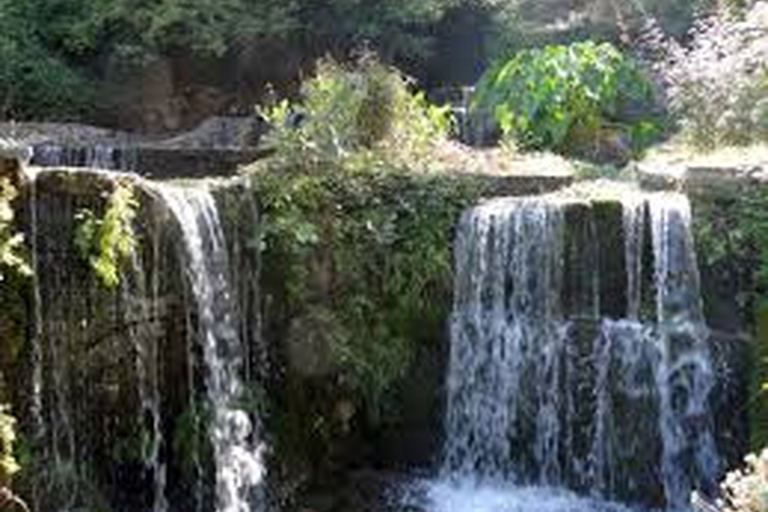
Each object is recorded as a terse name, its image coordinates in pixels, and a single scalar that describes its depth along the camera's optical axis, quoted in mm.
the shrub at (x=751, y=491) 5629
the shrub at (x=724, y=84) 11977
